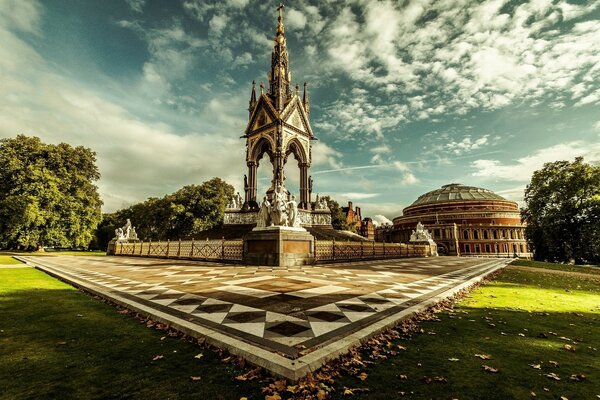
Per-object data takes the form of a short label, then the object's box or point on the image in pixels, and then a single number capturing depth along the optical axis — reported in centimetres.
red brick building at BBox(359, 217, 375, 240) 8619
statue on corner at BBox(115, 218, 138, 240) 2734
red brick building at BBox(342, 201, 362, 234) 7857
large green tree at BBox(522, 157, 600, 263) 2789
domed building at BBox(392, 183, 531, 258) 5878
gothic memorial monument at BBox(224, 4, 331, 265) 2673
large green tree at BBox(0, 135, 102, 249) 2520
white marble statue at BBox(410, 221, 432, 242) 3078
